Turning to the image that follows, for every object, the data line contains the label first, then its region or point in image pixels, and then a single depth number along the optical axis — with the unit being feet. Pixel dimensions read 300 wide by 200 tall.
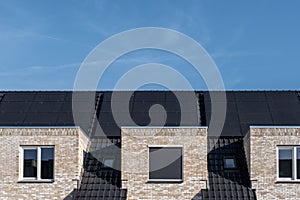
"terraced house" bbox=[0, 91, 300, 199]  65.21
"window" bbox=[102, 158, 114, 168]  68.74
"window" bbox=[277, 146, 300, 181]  65.21
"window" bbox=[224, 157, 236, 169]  68.72
